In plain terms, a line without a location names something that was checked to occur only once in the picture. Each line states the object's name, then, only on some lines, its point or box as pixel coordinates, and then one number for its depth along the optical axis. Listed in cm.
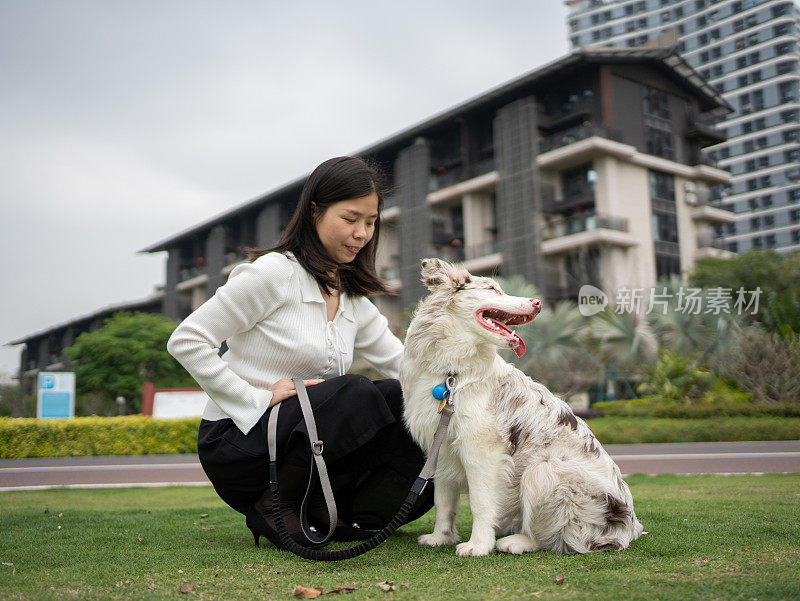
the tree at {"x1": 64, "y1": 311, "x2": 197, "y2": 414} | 4288
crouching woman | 338
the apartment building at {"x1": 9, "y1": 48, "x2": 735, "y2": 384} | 3238
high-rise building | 6769
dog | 314
